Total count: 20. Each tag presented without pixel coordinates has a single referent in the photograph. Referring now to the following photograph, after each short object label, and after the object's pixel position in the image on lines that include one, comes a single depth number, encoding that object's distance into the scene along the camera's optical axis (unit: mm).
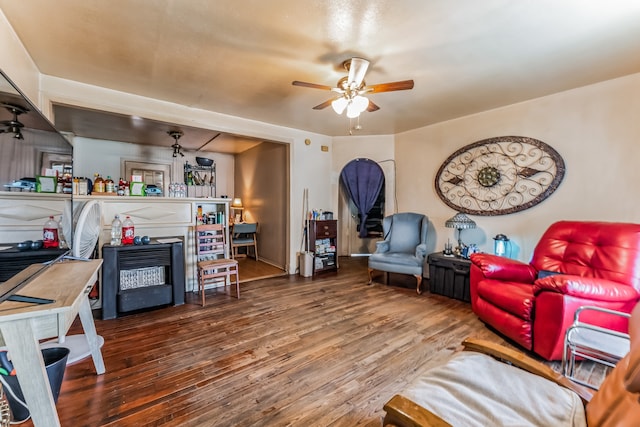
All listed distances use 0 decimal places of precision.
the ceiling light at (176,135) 4247
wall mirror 1094
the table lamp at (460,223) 3479
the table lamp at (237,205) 6320
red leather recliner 1925
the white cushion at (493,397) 911
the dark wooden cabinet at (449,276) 3271
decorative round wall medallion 3078
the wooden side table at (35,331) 1022
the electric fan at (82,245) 1962
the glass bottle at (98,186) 3076
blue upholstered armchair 3688
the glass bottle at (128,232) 2969
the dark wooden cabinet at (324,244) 4527
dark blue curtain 4926
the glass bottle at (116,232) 2945
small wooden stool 3246
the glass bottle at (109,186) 3133
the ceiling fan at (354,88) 2230
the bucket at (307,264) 4401
